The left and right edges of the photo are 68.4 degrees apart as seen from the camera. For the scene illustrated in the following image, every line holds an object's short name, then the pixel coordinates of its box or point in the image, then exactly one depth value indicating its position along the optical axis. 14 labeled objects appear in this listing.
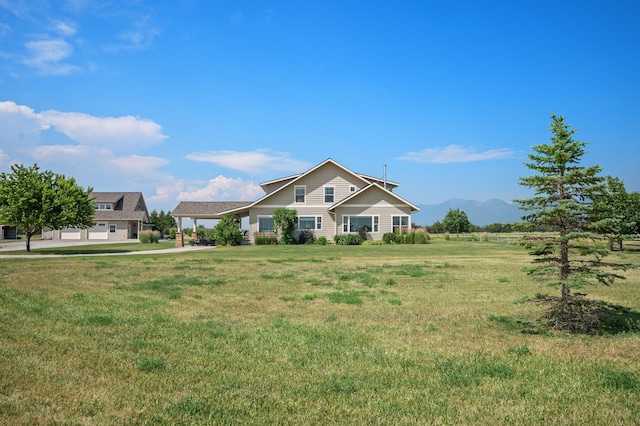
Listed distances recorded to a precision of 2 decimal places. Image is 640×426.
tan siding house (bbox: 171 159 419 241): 44.78
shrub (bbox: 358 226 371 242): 44.72
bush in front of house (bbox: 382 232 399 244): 43.22
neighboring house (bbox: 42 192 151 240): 65.50
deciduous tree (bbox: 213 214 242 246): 43.00
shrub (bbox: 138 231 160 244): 53.34
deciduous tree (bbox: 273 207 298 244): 43.50
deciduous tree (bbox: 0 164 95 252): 33.16
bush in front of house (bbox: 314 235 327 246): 43.54
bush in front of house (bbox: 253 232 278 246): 43.06
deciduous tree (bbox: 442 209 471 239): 88.00
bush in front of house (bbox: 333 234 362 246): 42.81
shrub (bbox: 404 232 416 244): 43.31
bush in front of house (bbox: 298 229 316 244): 44.97
